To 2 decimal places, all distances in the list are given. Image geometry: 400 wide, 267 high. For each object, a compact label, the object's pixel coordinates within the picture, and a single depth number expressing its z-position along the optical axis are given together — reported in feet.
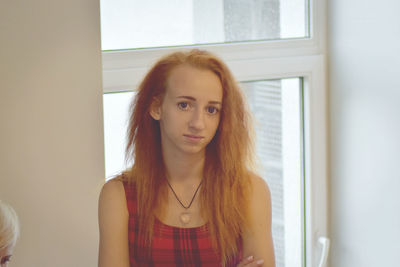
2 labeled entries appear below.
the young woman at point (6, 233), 6.38
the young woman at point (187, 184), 7.02
